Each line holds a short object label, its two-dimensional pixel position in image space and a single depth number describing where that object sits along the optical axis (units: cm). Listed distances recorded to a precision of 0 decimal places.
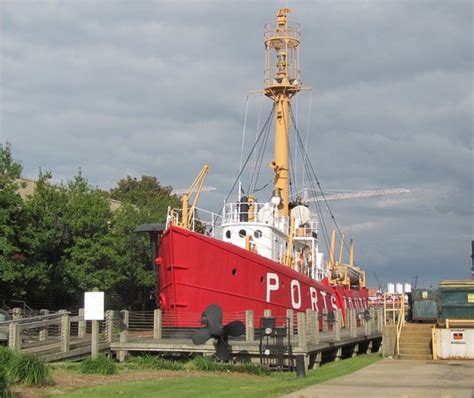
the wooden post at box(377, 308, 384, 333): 3462
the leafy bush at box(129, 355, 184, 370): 2146
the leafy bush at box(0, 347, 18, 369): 1651
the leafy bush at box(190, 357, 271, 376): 2100
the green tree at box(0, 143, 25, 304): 3162
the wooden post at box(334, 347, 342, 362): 2728
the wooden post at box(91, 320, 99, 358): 2255
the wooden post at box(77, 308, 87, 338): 2567
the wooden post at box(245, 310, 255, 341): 2456
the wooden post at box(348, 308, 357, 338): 2995
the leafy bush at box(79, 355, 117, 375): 1922
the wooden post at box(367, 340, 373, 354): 3334
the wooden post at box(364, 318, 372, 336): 3234
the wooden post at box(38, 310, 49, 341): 2500
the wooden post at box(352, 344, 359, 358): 3061
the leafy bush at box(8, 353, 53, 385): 1633
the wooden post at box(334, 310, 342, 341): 2738
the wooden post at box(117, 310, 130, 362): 2478
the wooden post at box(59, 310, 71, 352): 2308
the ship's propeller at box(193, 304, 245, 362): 2109
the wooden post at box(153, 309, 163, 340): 2639
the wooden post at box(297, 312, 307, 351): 2256
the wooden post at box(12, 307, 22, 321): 2729
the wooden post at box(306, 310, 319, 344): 2453
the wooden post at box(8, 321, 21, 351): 2103
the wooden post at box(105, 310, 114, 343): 2528
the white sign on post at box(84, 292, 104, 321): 2167
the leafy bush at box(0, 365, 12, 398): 1388
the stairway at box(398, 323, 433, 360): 2506
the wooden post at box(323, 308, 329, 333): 3006
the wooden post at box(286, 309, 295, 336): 2277
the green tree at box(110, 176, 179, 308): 4294
